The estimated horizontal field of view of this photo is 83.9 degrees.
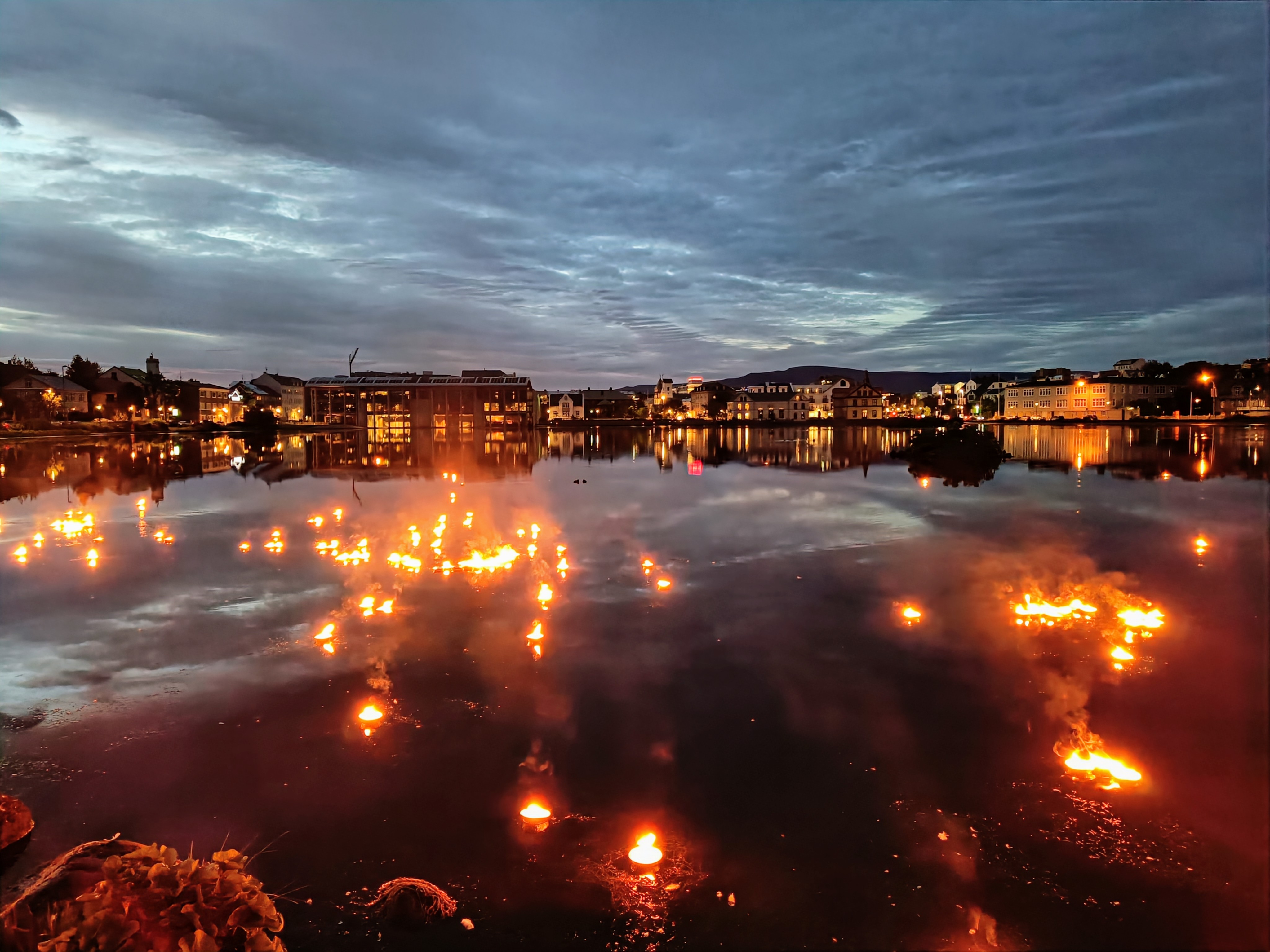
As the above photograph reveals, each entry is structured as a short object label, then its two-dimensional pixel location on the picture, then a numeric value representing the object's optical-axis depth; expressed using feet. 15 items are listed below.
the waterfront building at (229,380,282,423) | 540.93
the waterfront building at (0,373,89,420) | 325.21
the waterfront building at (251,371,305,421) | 558.15
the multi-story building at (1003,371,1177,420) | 529.04
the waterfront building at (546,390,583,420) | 638.12
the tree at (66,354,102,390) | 414.00
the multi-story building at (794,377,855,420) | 591.78
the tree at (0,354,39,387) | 364.79
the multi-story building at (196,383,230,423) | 510.58
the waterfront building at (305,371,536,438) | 489.67
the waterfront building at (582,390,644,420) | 649.61
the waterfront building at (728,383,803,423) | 602.44
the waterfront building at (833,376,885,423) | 578.25
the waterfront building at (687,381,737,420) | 638.94
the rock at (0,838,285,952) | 11.97
